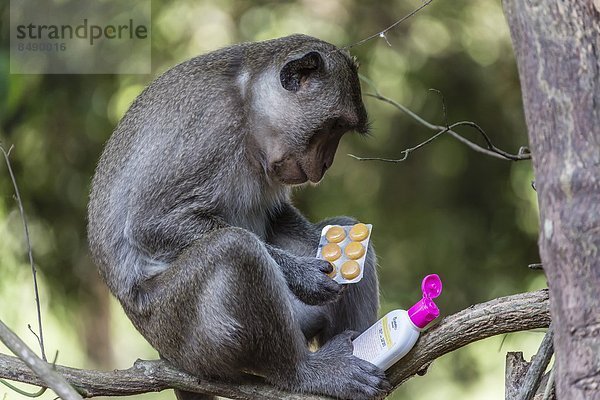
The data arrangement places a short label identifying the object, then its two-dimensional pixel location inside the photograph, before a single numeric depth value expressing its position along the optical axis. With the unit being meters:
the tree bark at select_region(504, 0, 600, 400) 6.67
